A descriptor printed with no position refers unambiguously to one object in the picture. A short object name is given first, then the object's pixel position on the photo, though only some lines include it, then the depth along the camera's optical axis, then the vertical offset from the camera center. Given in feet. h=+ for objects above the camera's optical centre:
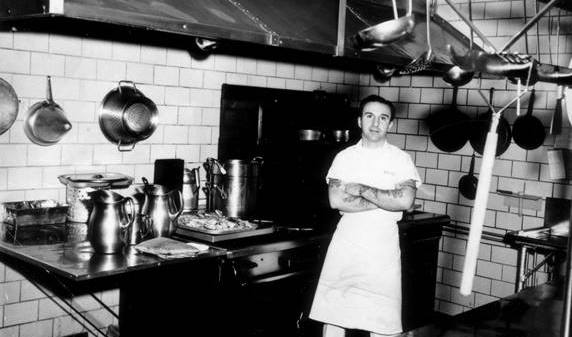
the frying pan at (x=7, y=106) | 12.16 +0.39
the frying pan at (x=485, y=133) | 17.51 +0.56
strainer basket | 13.96 +0.37
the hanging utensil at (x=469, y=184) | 18.15 -1.00
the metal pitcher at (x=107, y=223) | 11.02 -1.70
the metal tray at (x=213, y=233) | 12.58 -2.09
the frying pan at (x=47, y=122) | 12.66 +0.10
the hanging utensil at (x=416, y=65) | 12.32 +1.81
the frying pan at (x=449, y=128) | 18.53 +0.69
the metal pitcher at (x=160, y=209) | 12.34 -1.61
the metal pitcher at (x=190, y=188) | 15.15 -1.35
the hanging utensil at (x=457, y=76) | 9.77 +1.24
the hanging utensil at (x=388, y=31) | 4.70 +0.91
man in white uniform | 12.12 -1.83
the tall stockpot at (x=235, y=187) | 15.02 -1.26
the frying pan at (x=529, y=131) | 16.83 +0.68
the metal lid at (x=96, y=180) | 12.69 -1.09
